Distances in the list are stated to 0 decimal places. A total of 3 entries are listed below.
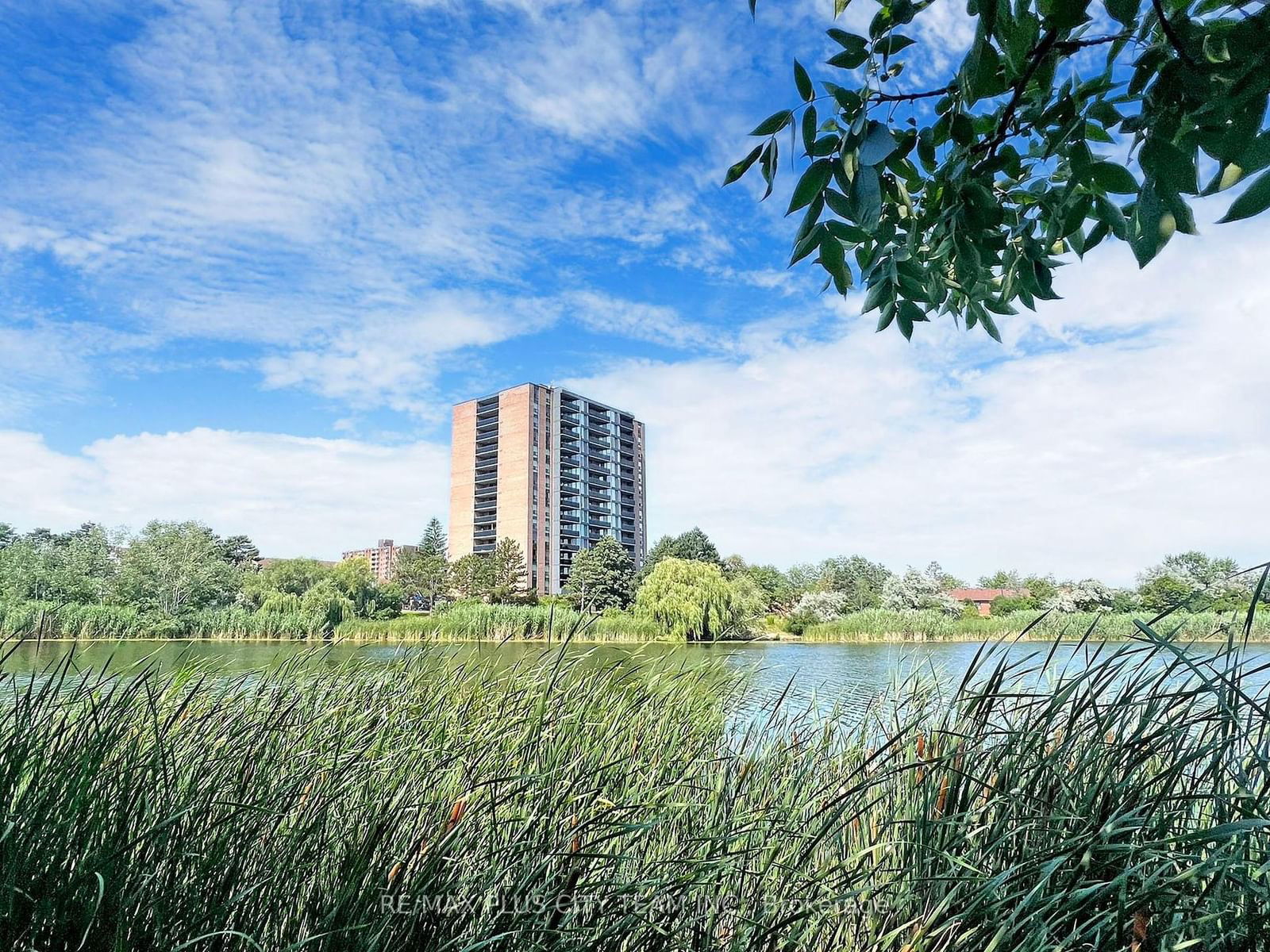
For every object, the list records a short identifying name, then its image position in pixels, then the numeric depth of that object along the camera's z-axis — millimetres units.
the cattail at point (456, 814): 1852
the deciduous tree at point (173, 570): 33469
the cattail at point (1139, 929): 1347
